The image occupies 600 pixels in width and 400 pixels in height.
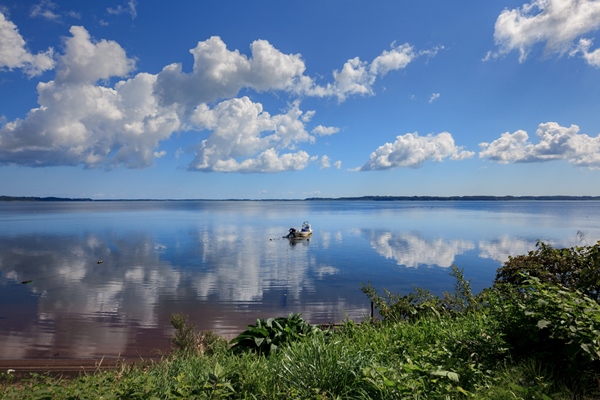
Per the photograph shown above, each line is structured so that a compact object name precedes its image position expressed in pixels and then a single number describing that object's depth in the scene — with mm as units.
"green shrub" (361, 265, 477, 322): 7434
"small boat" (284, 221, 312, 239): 54656
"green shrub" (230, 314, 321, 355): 5887
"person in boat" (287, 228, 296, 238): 54875
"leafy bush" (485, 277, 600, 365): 3627
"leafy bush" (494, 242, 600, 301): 5809
